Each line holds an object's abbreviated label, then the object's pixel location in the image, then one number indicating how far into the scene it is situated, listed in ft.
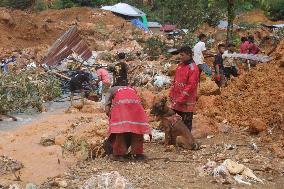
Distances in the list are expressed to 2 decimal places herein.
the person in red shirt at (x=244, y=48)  48.47
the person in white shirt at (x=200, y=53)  43.16
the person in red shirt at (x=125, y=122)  24.77
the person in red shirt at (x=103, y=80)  42.37
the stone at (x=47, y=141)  30.50
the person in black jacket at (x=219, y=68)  42.86
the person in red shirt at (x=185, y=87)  26.94
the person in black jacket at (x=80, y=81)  48.57
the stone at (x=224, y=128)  31.14
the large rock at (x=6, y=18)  84.23
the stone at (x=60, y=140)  29.99
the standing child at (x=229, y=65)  45.68
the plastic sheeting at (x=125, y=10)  111.04
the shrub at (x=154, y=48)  69.67
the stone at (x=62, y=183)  21.80
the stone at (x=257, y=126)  29.89
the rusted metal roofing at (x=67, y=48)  61.61
